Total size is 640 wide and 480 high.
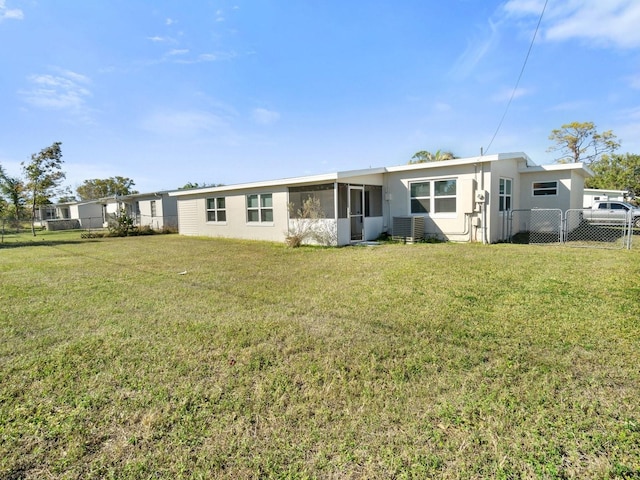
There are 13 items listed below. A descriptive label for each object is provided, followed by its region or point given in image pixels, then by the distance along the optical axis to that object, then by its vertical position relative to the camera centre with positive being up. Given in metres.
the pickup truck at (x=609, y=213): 16.69 -0.28
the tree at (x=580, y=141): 35.19 +6.96
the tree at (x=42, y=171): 23.34 +3.58
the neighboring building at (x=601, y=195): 26.03 +1.00
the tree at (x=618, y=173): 31.81 +3.23
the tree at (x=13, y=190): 23.64 +2.37
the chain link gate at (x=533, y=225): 13.53 -0.66
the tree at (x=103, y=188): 55.81 +5.60
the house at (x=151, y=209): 23.77 +0.86
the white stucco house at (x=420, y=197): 11.72 +0.60
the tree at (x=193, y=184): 38.96 +4.04
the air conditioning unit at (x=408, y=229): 12.27 -0.57
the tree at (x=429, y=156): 23.30 +4.02
